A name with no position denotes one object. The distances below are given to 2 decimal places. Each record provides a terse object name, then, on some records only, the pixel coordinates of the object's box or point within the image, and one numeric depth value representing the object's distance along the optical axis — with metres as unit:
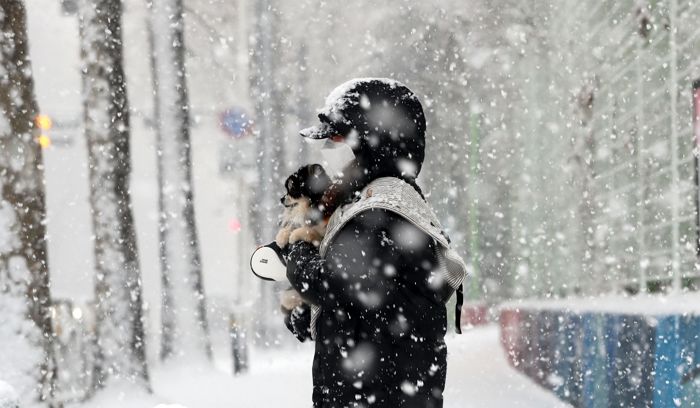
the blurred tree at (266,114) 31.73
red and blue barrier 11.77
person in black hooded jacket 6.79
